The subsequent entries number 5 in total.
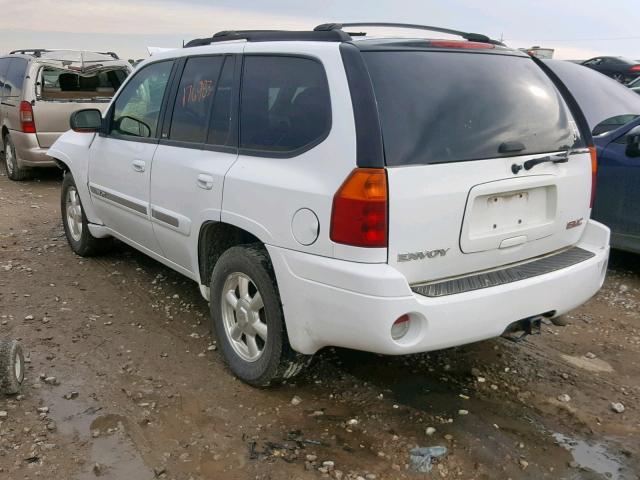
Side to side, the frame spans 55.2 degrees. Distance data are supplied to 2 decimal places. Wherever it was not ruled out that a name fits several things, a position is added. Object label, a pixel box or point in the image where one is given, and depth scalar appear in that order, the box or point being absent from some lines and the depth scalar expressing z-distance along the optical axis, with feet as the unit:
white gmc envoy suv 8.59
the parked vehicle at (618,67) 68.60
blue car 16.10
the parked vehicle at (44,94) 28.27
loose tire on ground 10.31
